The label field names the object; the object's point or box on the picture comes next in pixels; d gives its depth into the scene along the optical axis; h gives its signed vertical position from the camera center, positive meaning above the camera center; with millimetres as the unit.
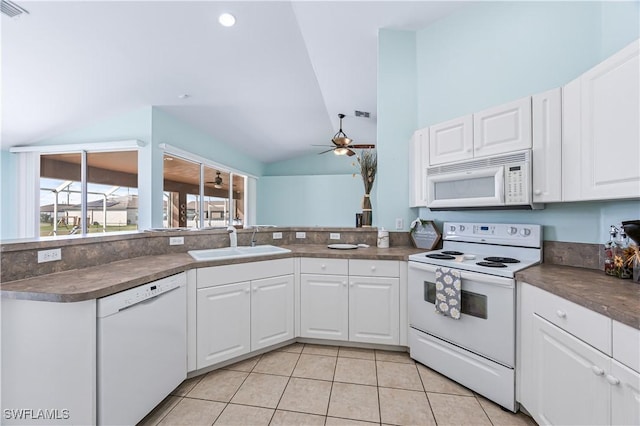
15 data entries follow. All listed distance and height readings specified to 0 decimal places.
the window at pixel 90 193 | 4129 +298
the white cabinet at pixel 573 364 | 973 -645
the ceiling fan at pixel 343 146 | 4488 +1119
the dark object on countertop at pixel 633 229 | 1381 -81
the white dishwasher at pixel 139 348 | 1290 -736
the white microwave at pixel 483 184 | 1854 +221
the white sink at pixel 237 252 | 2293 -346
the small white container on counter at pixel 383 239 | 2699 -259
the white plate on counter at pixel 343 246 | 2645 -332
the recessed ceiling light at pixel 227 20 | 2580 +1837
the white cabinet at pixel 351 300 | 2281 -744
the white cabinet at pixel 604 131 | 1309 +434
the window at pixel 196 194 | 4609 +367
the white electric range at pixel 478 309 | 1645 -631
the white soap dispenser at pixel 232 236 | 2623 -227
